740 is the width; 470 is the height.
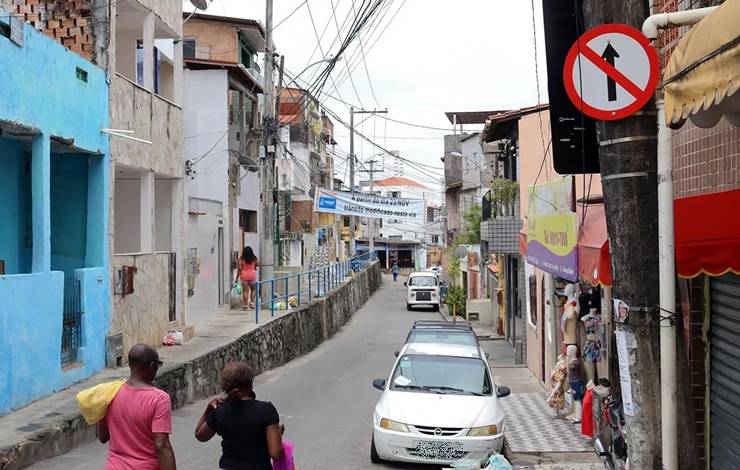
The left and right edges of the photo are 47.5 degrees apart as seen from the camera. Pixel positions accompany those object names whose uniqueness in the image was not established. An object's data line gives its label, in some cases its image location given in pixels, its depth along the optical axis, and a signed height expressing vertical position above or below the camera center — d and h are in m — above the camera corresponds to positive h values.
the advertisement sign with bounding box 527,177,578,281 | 11.22 +0.20
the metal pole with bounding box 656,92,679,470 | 5.54 -0.32
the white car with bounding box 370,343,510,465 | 9.98 -2.10
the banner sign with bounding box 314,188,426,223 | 30.88 +1.47
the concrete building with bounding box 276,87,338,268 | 43.75 +3.07
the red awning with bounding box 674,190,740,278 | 5.36 +0.03
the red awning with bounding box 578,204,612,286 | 8.48 -0.07
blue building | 10.62 +0.49
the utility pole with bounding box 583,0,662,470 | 5.70 -0.08
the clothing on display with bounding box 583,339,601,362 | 11.37 -1.48
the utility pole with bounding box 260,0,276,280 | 24.61 +2.49
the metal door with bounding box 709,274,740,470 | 5.89 -0.96
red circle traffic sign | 5.70 +1.18
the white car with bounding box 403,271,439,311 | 43.44 -2.55
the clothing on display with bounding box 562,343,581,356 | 12.48 -1.62
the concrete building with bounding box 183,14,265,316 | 24.22 +2.85
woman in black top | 5.29 -1.15
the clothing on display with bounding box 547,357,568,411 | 12.72 -2.20
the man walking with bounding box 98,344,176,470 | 5.04 -1.10
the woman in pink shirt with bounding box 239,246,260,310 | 24.39 -0.85
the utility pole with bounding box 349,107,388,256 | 50.42 +4.83
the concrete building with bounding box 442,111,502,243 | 46.66 +4.59
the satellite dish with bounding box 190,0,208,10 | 17.80 +5.15
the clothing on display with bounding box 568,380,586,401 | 12.41 -2.18
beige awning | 4.05 +0.90
